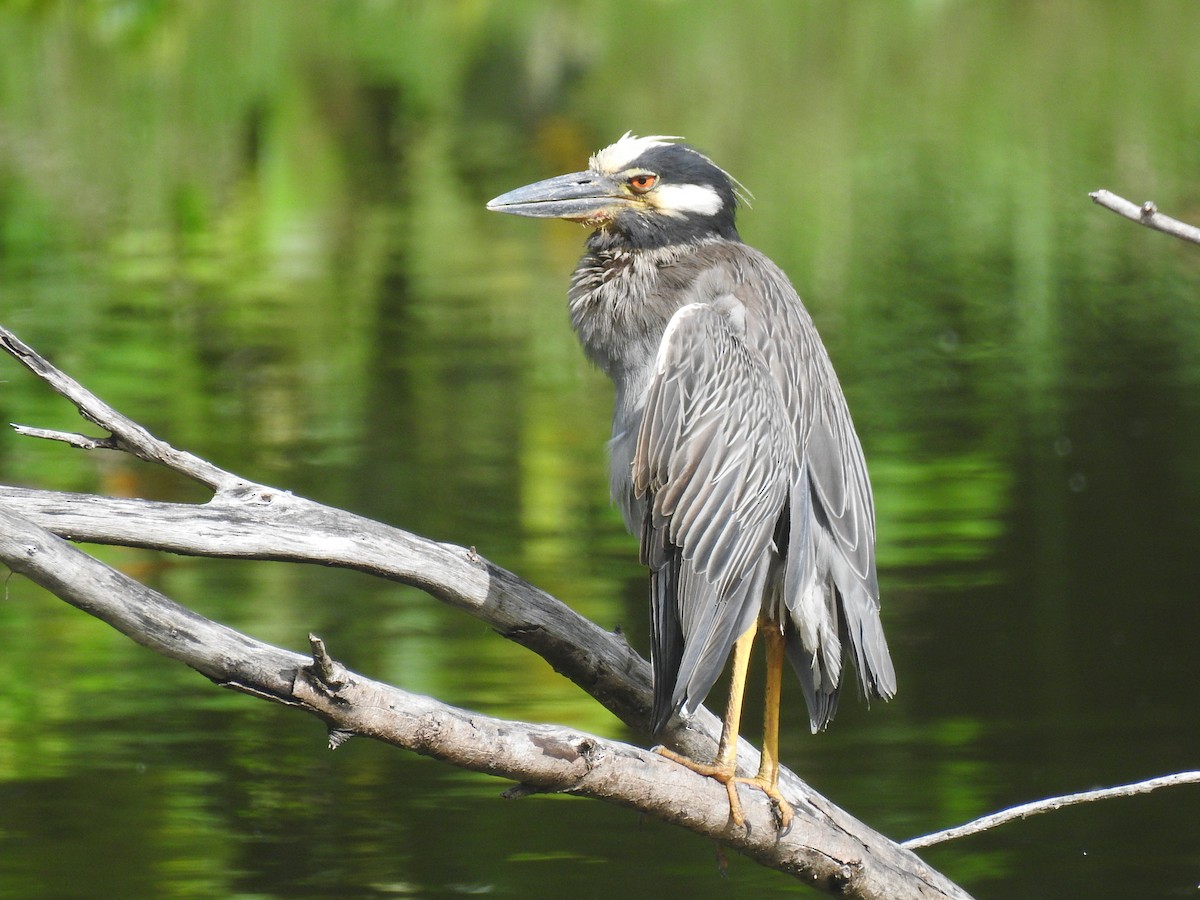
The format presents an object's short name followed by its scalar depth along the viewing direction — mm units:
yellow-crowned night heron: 7531
